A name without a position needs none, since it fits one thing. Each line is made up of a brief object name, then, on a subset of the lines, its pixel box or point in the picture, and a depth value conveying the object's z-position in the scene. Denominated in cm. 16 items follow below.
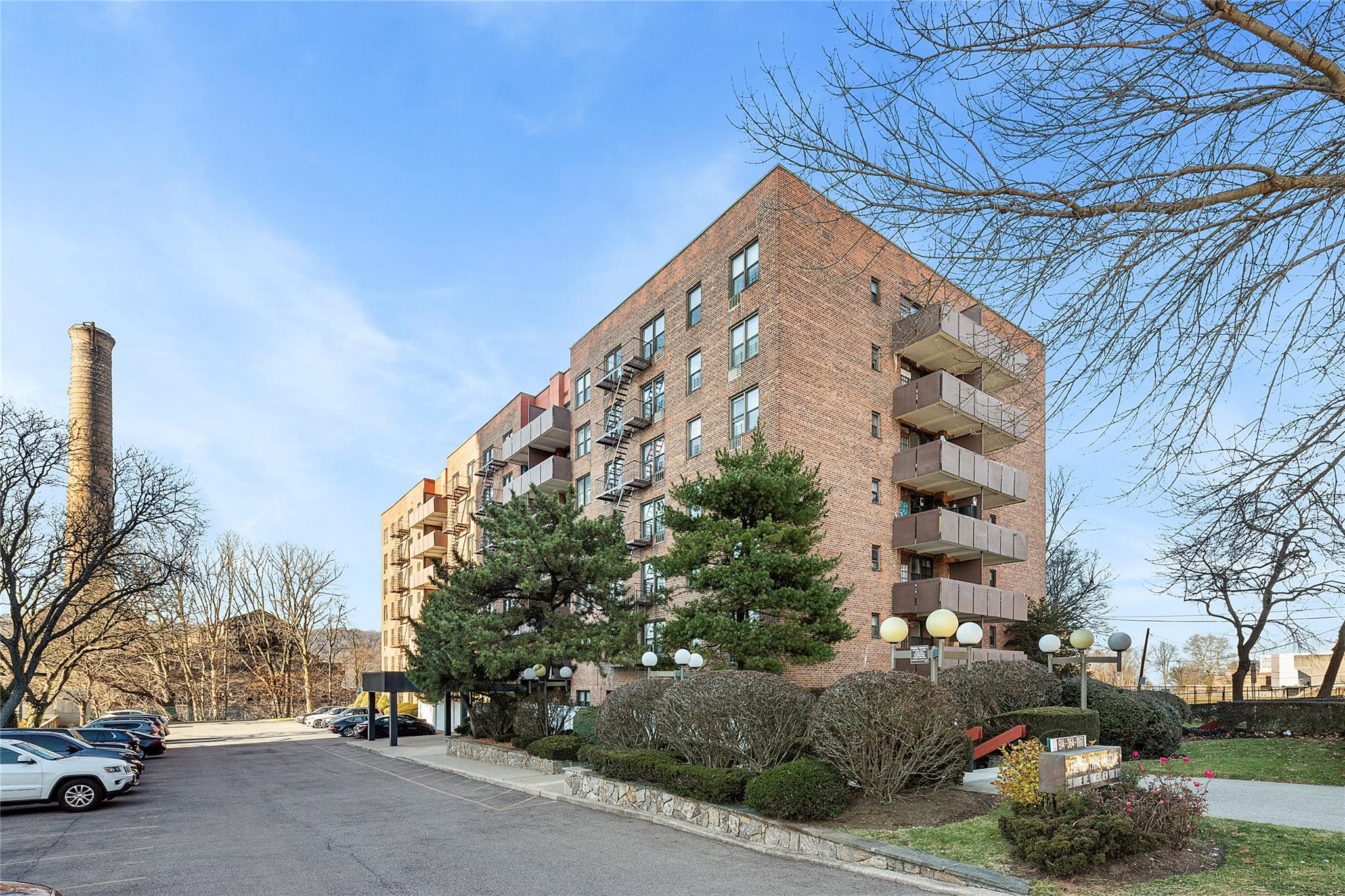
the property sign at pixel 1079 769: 1033
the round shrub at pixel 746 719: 1475
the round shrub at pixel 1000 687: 1822
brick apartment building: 2725
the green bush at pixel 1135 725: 1898
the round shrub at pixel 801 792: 1242
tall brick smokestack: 5016
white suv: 1700
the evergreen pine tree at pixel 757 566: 2077
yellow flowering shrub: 1071
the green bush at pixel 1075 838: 926
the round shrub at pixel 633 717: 1879
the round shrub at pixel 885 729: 1284
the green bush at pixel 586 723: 2461
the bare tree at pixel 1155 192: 615
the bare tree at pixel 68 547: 3158
